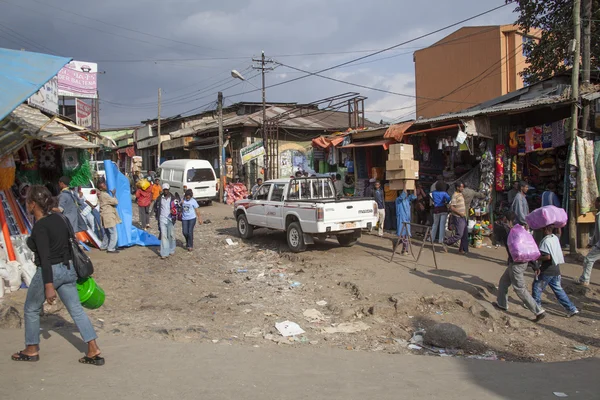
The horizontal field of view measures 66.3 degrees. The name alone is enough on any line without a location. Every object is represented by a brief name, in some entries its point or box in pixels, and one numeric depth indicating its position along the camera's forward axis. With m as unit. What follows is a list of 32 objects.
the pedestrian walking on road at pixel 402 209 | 11.70
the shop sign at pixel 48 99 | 10.62
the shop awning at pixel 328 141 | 16.53
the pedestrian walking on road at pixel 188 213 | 11.27
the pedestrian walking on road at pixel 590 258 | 8.18
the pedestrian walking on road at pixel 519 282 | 6.87
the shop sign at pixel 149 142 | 34.06
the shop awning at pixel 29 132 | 7.40
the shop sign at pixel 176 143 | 28.95
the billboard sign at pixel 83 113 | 22.95
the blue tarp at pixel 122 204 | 11.34
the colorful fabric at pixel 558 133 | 10.64
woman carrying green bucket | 4.26
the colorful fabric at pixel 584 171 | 10.11
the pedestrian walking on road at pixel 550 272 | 6.95
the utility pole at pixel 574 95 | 10.07
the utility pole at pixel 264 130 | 22.60
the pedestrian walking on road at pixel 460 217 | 10.99
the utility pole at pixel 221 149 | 23.58
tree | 15.38
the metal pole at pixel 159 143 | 32.45
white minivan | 21.41
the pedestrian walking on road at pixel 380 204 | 13.81
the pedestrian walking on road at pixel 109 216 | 10.60
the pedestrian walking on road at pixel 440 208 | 11.80
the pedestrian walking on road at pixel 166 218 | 10.71
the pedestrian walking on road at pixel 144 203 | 14.17
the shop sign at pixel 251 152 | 22.59
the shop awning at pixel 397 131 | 13.61
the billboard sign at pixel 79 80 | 21.45
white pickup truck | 10.75
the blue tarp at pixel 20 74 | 5.83
